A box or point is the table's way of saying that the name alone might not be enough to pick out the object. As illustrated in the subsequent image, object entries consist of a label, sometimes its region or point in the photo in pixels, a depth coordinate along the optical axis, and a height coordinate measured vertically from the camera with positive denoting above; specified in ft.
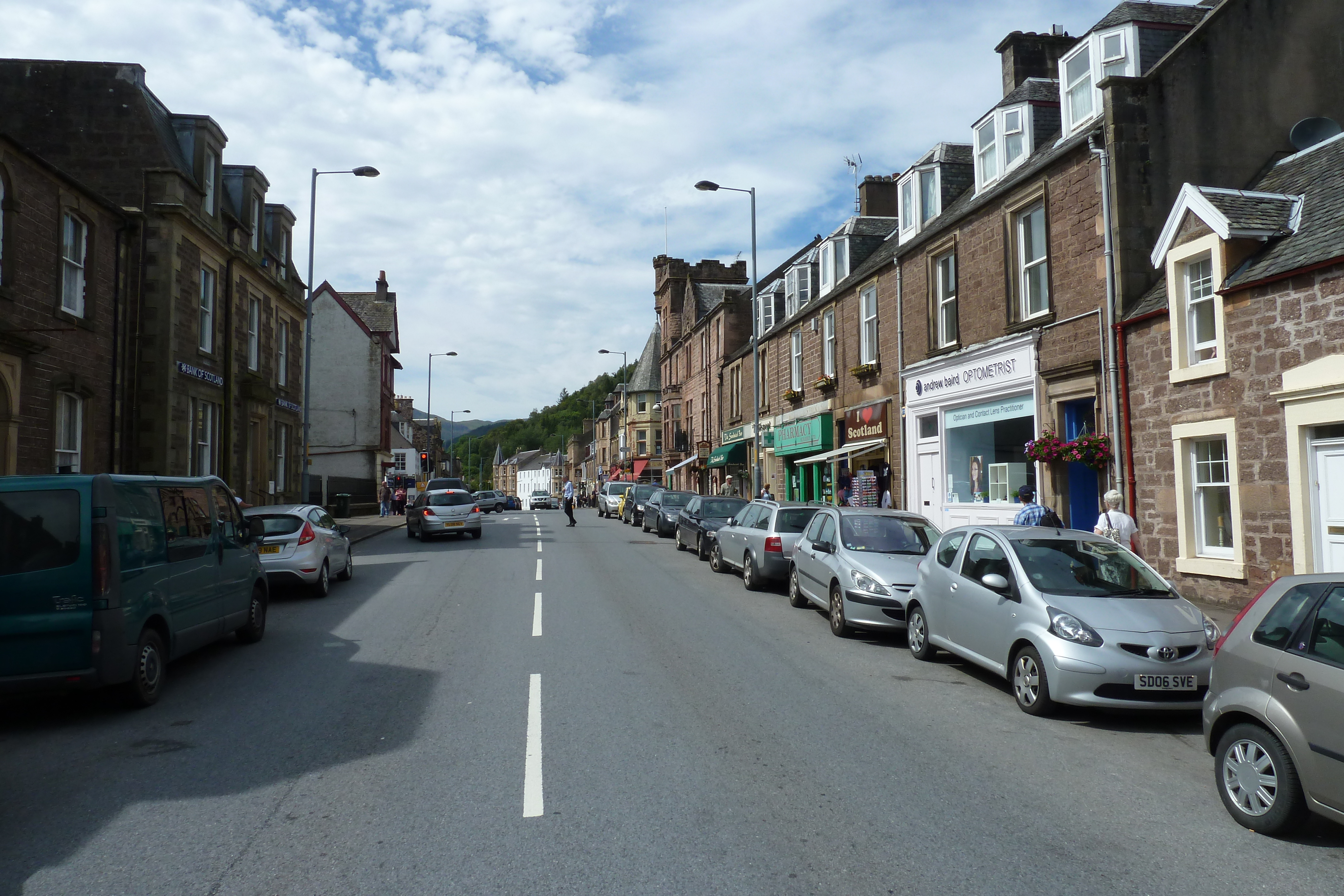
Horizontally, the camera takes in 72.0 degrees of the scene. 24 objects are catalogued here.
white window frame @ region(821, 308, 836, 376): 86.33 +13.98
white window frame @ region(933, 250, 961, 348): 64.03 +13.72
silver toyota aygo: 21.71 -3.36
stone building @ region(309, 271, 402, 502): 148.87 +16.35
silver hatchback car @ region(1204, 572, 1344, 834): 14.01 -3.55
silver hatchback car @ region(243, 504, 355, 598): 44.24 -2.51
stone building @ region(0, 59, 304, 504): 66.85 +19.34
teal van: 21.52 -2.17
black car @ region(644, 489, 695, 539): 92.84 -1.83
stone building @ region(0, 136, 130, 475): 50.75 +10.65
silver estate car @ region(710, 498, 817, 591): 48.24 -2.54
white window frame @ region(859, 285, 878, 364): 77.56 +14.03
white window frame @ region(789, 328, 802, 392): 96.37 +13.80
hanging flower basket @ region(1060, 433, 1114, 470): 46.21 +1.98
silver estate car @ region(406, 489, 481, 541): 84.74 -1.82
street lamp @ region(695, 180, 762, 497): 88.28 +12.92
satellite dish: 47.75 +18.45
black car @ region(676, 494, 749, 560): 65.92 -1.97
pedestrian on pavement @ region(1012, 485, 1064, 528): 37.86 -0.96
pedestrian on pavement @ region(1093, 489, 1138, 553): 35.53 -1.34
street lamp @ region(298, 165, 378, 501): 79.71 +17.11
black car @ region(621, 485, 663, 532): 110.83 -1.28
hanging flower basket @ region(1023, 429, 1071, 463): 48.39 +2.23
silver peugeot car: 33.30 -2.86
